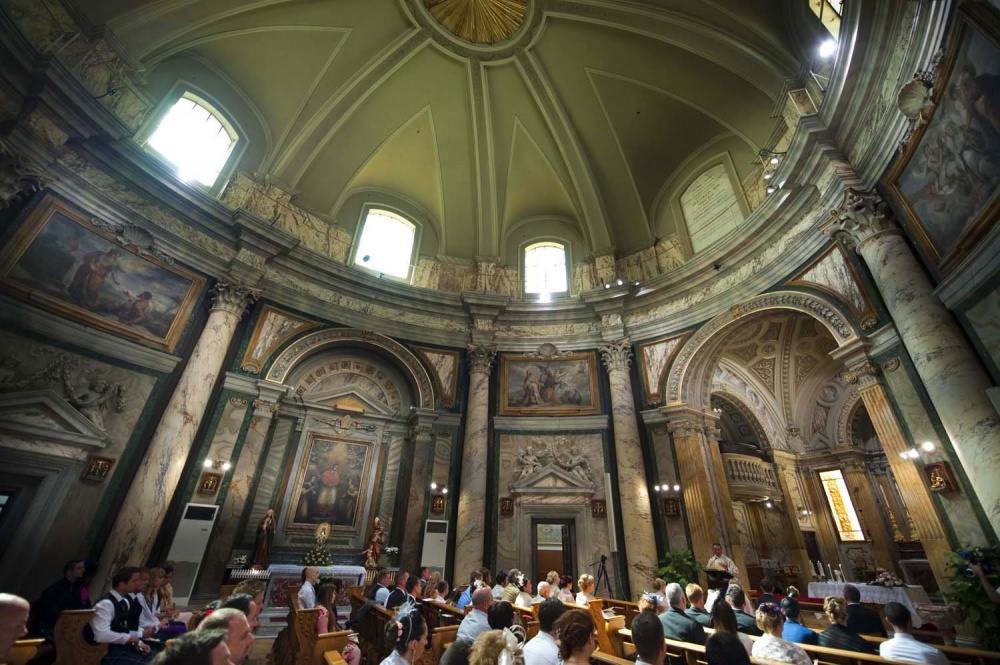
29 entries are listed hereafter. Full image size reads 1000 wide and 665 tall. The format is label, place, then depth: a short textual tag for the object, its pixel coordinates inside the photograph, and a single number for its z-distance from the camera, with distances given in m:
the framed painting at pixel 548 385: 13.77
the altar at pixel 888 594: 9.05
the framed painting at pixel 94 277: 8.47
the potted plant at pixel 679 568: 10.16
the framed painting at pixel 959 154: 5.99
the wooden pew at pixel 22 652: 3.41
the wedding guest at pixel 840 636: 4.46
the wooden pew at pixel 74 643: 4.26
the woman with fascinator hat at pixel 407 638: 3.29
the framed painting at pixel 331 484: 11.60
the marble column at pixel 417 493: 11.60
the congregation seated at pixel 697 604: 4.97
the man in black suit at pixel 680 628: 4.74
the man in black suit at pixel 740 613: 5.10
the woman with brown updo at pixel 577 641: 2.89
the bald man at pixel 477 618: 4.34
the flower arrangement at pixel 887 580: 9.59
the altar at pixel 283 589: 8.86
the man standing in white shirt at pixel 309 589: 6.02
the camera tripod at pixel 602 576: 11.13
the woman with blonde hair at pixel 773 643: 3.70
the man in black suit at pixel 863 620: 5.63
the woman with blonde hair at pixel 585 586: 6.76
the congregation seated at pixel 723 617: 3.96
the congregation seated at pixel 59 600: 5.07
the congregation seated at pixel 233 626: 2.68
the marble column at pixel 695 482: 10.72
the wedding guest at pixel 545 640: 3.48
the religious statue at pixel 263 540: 10.16
